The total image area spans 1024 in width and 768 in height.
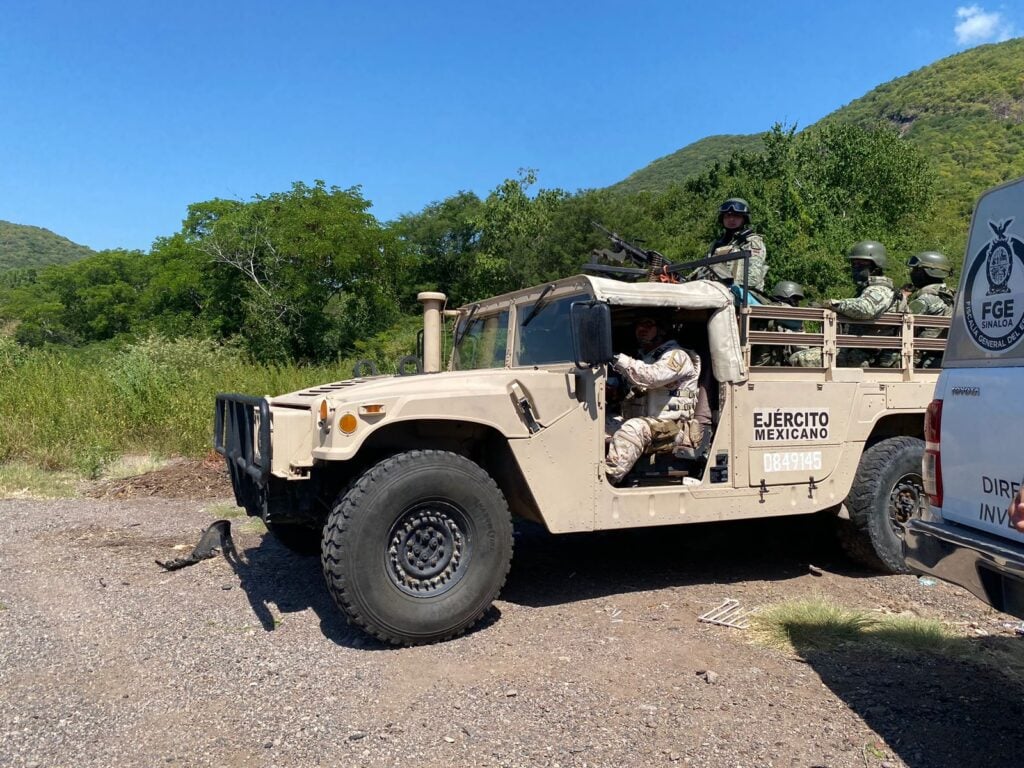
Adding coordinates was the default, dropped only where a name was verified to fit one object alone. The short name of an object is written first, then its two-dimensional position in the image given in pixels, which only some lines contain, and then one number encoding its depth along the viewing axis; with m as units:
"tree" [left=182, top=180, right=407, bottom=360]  25.05
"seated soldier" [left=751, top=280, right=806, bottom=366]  5.47
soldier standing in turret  5.96
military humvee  4.05
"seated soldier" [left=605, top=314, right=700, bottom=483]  4.67
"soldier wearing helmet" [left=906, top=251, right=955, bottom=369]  6.34
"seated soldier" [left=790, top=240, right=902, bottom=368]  5.45
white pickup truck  2.98
